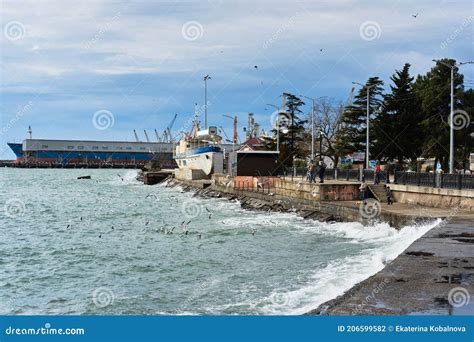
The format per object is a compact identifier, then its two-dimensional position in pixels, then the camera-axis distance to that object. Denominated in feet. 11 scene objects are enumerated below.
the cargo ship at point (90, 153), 617.21
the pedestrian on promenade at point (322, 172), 117.47
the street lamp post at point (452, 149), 93.13
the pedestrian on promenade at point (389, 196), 97.50
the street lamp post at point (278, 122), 215.43
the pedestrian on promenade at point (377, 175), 107.88
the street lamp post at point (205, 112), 265.13
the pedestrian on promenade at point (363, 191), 98.78
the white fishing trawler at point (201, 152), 219.61
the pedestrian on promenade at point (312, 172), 123.03
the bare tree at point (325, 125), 247.09
